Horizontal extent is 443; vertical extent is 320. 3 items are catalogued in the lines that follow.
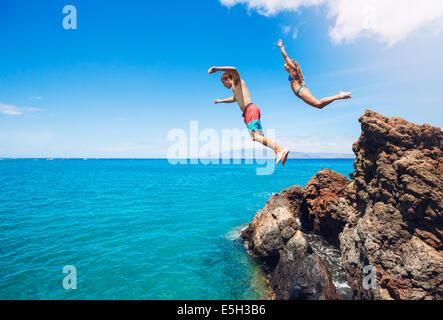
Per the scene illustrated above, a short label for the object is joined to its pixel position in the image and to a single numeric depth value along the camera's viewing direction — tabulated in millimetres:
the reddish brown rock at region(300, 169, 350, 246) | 13750
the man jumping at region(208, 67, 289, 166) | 4950
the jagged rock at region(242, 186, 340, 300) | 8625
